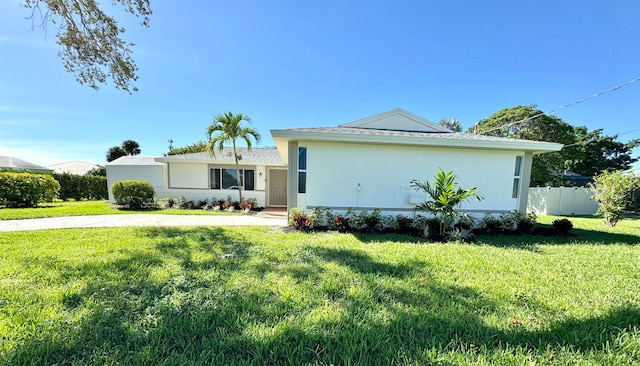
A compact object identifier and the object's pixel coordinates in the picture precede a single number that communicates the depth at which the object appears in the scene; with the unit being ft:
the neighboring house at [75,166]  108.91
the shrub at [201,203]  44.27
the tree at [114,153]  111.24
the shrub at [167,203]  42.83
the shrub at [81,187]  54.29
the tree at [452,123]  103.26
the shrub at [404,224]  24.41
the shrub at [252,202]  43.63
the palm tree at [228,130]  37.65
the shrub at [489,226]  25.20
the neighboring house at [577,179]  70.58
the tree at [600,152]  80.23
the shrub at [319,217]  23.93
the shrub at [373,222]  24.11
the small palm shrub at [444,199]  21.47
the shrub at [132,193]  39.19
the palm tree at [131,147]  115.75
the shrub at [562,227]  24.52
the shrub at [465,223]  24.38
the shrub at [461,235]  21.47
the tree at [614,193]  29.50
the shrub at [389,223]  24.85
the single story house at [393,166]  24.17
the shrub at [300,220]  23.52
